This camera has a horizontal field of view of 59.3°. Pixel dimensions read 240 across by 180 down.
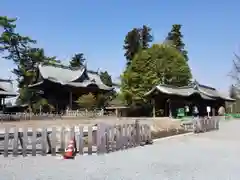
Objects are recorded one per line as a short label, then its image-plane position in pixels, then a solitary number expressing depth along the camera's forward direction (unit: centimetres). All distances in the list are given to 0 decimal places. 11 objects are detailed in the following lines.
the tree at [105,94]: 3129
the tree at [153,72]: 3197
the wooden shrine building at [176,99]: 2809
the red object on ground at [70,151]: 680
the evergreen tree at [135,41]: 4092
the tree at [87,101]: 2911
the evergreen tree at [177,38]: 4286
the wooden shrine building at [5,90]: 2908
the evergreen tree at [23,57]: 3133
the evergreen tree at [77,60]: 4741
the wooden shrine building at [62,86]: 3067
